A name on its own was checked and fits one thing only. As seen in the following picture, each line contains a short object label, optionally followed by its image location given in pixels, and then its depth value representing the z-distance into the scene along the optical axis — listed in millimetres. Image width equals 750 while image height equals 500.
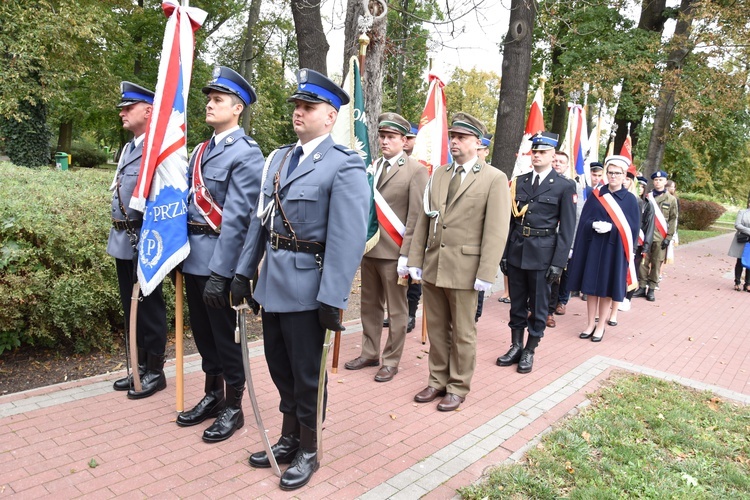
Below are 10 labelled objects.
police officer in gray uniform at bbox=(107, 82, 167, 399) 4223
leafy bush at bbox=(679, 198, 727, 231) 27469
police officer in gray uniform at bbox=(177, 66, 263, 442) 3551
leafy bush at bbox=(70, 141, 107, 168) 34875
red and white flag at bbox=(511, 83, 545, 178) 8484
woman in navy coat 6879
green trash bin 23866
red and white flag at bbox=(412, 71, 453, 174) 6859
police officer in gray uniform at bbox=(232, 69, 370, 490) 3160
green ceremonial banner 5246
